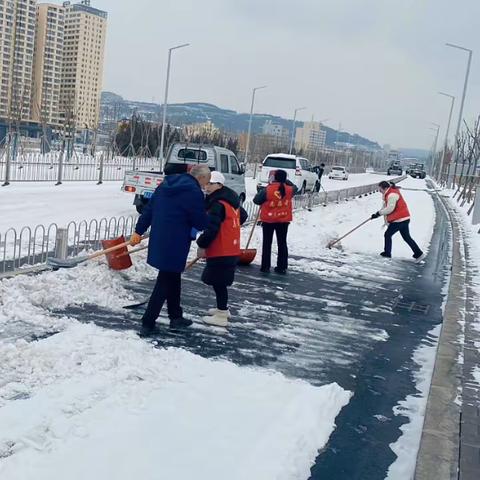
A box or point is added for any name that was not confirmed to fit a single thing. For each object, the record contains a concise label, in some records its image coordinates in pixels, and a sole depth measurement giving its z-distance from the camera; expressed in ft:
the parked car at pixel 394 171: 258.37
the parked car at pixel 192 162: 46.29
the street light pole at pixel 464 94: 126.11
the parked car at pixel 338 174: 178.09
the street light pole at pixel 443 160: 201.67
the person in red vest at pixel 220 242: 20.08
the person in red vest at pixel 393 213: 38.83
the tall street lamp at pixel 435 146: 300.69
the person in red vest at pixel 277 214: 31.09
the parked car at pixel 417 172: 264.19
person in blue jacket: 18.70
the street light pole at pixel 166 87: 106.87
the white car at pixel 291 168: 80.94
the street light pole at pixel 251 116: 151.12
